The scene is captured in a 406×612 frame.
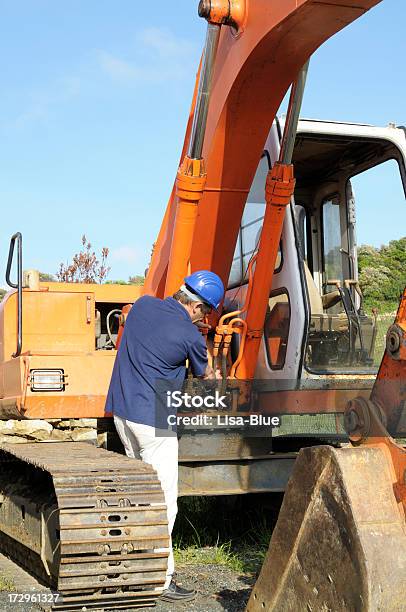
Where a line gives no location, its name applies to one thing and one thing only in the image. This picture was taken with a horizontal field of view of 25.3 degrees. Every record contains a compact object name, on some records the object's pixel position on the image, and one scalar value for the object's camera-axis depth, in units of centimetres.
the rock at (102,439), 603
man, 510
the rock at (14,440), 598
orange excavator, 357
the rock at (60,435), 591
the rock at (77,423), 591
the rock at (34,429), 588
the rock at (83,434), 594
